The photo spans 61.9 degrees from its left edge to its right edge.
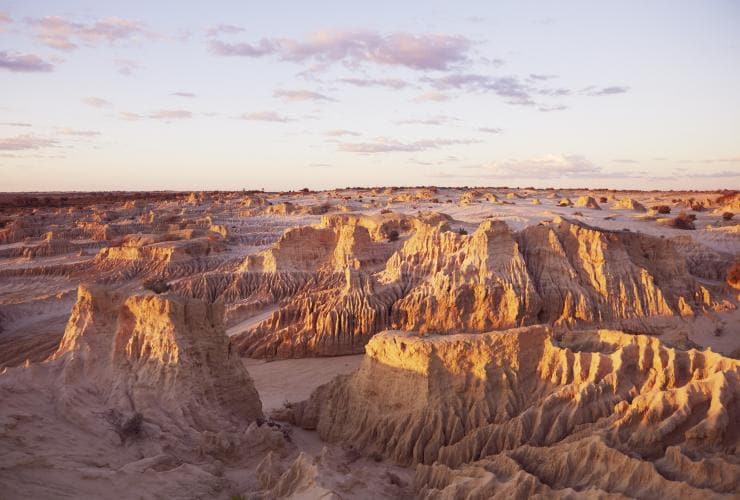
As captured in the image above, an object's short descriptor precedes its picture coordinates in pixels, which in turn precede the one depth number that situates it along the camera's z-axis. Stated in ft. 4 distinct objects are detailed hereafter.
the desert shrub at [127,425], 33.37
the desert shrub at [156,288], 58.15
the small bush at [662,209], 155.63
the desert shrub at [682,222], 119.96
